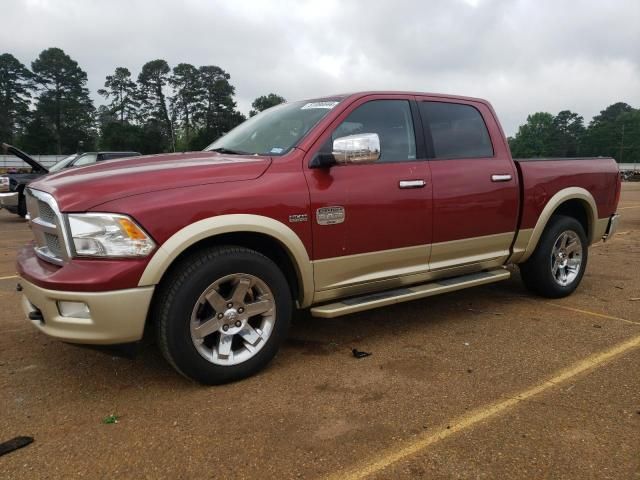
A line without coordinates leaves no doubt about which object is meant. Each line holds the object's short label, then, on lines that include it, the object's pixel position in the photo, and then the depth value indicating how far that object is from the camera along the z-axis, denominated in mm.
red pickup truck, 2863
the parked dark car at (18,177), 11797
